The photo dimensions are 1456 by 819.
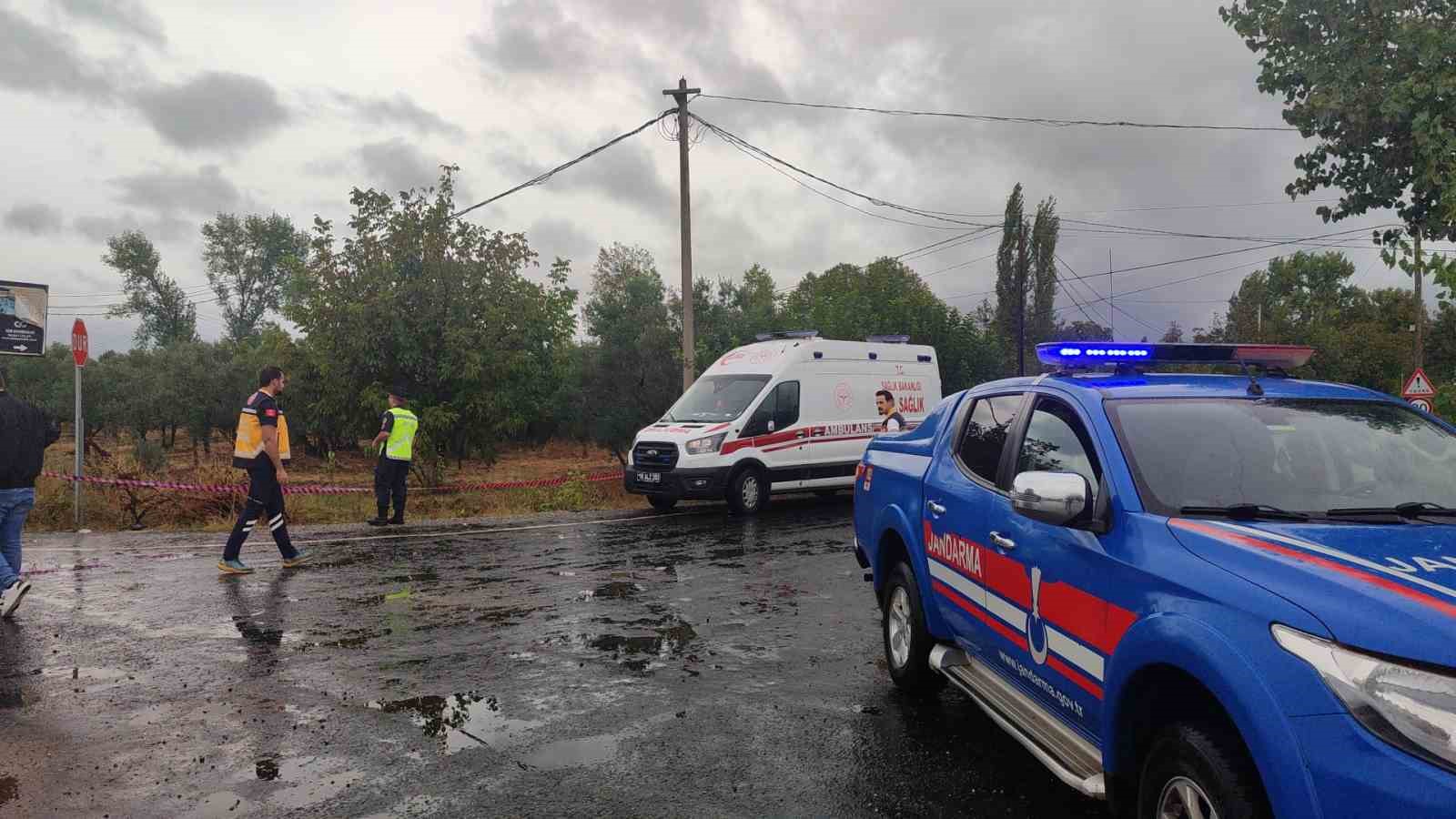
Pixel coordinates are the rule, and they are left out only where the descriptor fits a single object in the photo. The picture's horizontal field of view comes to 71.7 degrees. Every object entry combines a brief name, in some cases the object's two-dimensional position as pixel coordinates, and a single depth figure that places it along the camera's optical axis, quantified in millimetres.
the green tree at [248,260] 77062
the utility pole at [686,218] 21375
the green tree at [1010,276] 53750
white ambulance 14461
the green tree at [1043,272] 55750
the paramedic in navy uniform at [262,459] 9578
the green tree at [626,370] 29016
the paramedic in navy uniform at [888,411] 12697
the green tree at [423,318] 20438
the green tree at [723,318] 32281
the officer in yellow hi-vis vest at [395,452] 13141
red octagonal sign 13516
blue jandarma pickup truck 2316
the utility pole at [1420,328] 34044
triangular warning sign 24280
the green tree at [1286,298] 62406
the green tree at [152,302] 74125
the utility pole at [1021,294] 45250
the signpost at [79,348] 13461
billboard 13961
